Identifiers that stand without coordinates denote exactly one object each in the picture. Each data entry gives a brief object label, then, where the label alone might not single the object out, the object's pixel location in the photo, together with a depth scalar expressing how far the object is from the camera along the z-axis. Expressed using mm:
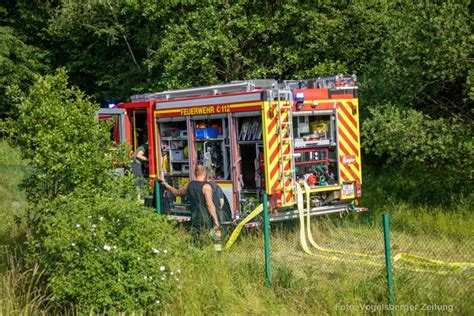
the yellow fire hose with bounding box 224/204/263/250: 9125
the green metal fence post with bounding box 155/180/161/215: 10297
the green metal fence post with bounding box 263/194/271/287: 7559
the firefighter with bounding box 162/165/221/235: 9766
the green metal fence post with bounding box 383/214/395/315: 6430
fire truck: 10102
